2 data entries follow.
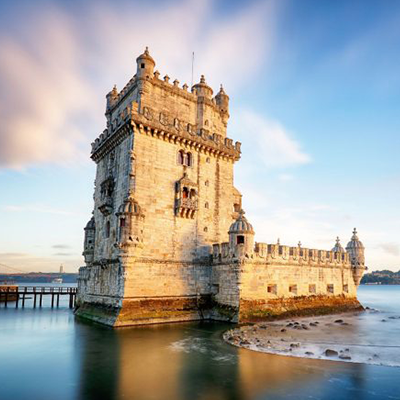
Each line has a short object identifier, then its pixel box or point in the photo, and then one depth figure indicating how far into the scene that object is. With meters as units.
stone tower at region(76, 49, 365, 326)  26.94
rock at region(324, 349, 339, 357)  17.47
